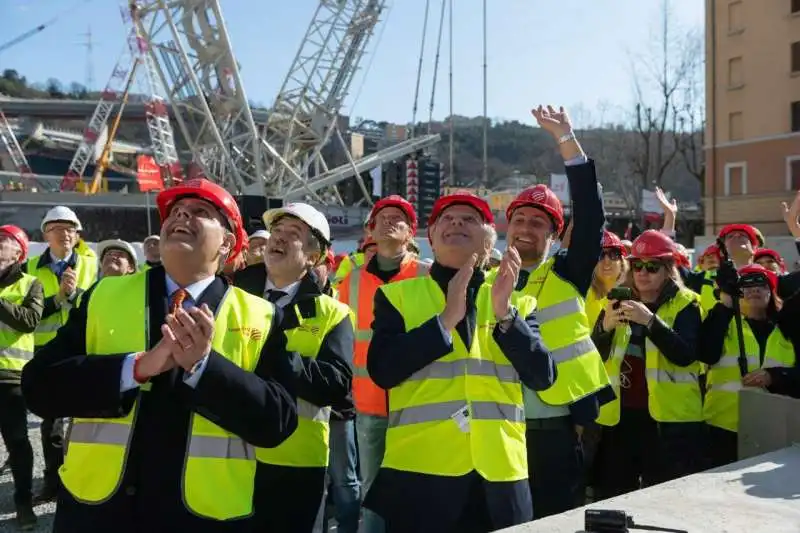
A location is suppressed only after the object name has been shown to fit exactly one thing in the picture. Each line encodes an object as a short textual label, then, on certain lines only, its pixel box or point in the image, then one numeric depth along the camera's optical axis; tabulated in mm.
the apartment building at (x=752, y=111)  32219
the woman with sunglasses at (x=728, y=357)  4215
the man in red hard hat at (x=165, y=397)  2014
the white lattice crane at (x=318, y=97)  26312
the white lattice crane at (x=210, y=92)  22594
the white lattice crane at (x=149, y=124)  34697
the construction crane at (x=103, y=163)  42406
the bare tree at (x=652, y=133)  36062
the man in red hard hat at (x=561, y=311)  3031
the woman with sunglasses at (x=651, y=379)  4074
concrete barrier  2639
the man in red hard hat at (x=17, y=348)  4695
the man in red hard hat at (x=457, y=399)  2480
